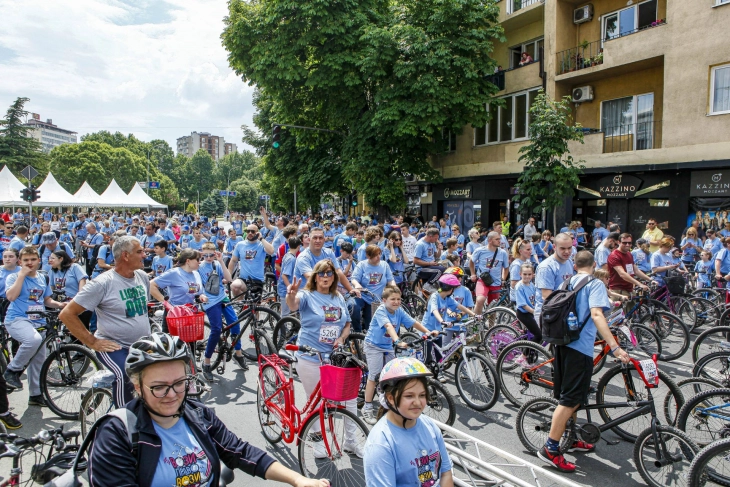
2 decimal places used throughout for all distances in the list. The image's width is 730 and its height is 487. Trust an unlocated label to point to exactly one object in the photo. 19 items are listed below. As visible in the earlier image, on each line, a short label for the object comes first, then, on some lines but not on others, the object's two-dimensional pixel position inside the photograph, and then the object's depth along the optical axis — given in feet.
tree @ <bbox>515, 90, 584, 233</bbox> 51.94
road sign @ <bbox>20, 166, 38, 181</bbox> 61.32
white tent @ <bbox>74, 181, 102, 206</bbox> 118.32
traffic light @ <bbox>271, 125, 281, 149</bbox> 58.51
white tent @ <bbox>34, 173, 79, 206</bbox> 111.24
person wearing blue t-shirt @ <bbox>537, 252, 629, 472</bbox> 14.70
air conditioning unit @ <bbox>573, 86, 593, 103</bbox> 64.29
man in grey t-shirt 13.41
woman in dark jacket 6.53
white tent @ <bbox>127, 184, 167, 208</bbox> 134.21
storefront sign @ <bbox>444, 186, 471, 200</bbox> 83.30
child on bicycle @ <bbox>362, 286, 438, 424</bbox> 18.31
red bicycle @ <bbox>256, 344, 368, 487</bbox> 12.95
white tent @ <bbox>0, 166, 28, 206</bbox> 98.37
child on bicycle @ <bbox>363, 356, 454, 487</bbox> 8.16
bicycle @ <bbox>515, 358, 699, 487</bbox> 13.57
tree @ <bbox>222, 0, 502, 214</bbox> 64.75
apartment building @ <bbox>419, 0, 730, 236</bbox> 50.34
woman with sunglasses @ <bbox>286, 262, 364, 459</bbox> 15.60
